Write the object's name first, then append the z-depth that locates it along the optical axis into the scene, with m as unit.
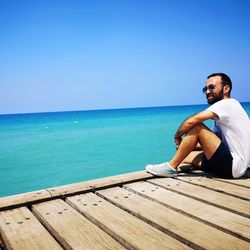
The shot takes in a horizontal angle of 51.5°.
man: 2.87
